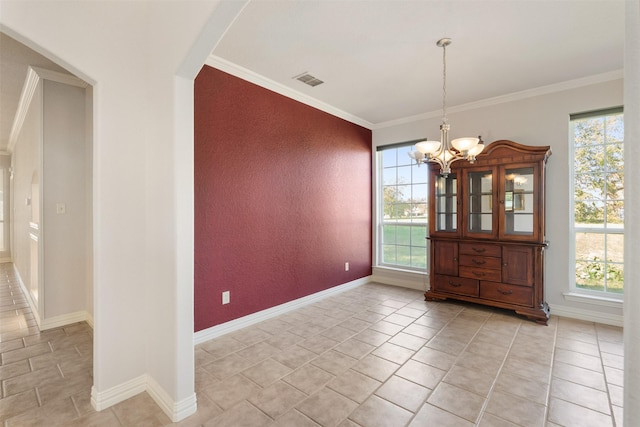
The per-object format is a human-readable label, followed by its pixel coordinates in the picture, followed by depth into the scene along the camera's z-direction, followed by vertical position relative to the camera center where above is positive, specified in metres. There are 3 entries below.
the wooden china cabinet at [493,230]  3.41 -0.22
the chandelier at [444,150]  2.66 +0.58
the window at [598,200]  3.36 +0.14
